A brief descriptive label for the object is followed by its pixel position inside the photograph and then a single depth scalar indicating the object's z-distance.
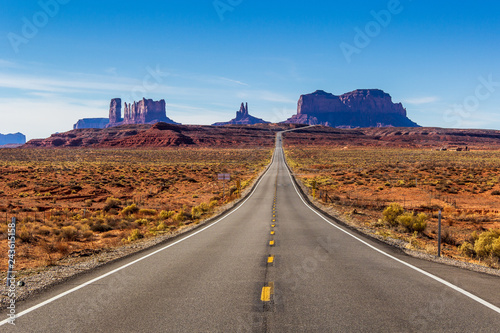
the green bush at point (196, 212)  22.12
